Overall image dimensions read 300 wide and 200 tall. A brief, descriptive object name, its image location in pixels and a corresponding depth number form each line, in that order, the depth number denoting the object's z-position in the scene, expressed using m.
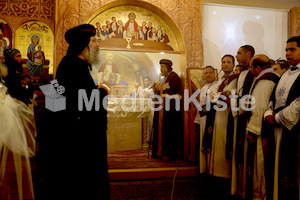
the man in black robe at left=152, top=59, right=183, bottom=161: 5.43
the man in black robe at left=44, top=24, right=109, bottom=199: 2.35
